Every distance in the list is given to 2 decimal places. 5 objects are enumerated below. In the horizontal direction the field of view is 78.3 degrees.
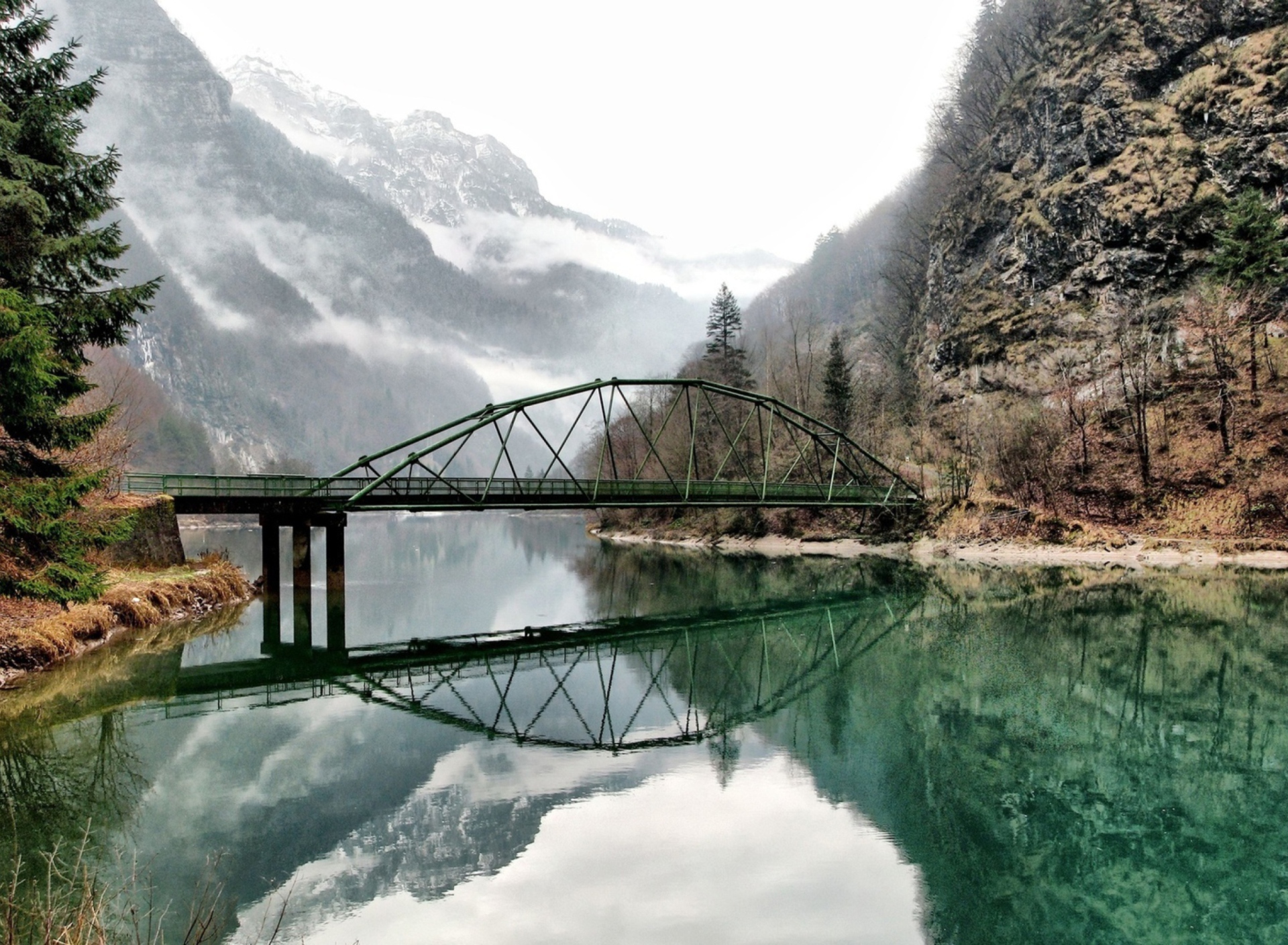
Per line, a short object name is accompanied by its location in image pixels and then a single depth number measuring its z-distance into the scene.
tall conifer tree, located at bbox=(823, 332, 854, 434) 67.31
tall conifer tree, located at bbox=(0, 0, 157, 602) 14.95
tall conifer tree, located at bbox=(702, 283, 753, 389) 76.12
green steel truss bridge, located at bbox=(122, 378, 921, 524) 32.88
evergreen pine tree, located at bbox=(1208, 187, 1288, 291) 46.59
